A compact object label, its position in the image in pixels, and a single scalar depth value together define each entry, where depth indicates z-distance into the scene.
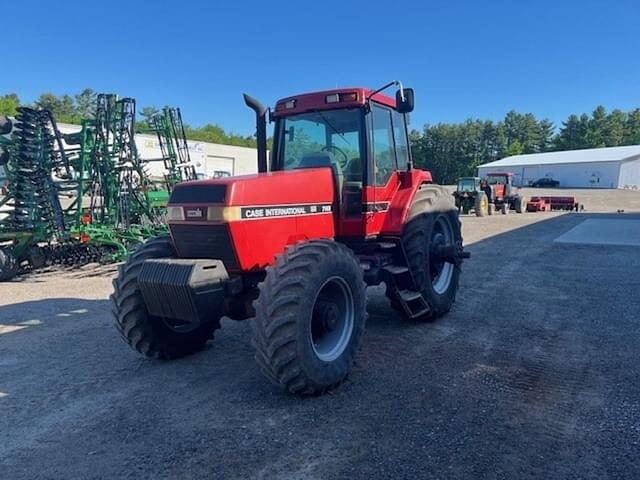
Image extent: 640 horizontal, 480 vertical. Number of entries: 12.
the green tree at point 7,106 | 46.56
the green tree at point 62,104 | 72.38
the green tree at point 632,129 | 79.75
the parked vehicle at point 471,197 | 22.52
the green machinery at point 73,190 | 9.59
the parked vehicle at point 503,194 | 24.92
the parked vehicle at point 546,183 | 56.34
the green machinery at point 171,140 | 13.26
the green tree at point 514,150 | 80.44
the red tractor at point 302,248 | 3.51
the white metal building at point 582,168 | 52.66
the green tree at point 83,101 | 75.06
